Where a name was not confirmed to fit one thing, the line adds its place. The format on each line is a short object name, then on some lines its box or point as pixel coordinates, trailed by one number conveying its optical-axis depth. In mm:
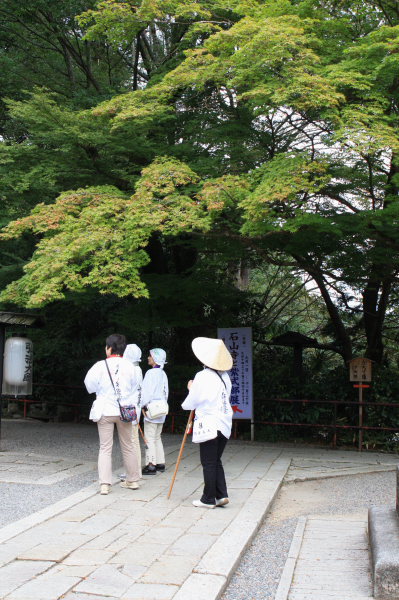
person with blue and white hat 7586
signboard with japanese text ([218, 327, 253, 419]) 11633
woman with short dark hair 6574
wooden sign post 11008
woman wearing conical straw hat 6031
